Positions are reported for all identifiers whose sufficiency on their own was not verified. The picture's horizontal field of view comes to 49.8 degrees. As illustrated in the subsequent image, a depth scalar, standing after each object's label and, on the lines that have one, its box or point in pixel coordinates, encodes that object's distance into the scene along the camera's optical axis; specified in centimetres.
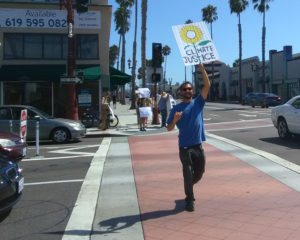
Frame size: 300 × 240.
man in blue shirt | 427
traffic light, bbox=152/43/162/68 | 1569
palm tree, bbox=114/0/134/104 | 4171
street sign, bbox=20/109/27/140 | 882
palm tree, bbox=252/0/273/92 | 3999
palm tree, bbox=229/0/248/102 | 4402
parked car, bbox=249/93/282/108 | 2944
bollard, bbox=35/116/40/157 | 893
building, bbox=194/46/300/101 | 3699
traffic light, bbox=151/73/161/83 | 1577
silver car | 1118
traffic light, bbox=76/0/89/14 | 1111
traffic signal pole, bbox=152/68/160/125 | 1618
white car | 965
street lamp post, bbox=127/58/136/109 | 3062
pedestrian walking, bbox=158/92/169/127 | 1485
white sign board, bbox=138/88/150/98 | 1512
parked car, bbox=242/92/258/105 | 3207
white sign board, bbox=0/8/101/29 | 1669
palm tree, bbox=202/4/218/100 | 5343
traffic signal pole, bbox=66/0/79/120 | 1320
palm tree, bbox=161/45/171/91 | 8427
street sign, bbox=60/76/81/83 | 1289
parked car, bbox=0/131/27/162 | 740
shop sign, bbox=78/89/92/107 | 1677
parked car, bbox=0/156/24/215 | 398
